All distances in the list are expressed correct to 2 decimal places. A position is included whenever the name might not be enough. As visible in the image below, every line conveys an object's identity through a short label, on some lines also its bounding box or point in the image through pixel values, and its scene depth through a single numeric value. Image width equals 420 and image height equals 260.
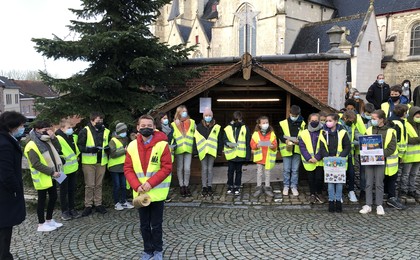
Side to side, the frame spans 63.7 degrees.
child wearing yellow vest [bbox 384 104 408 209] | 6.88
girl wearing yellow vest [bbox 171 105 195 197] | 7.83
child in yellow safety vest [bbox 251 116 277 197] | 7.76
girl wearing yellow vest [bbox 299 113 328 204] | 7.12
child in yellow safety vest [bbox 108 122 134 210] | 7.02
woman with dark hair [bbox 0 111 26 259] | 4.16
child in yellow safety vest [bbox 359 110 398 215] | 6.62
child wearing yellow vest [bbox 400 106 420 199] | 7.14
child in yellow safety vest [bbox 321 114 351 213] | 6.80
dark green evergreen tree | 8.19
